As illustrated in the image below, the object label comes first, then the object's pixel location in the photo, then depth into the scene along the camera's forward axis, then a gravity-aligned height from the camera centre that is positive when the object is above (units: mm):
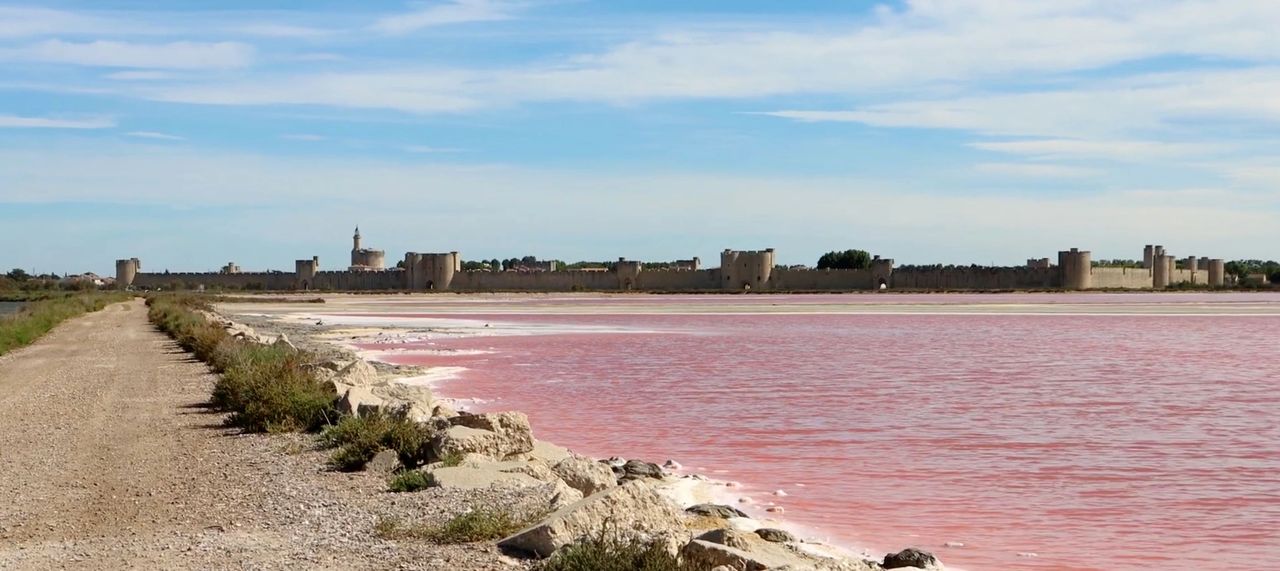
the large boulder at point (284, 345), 15961 -781
